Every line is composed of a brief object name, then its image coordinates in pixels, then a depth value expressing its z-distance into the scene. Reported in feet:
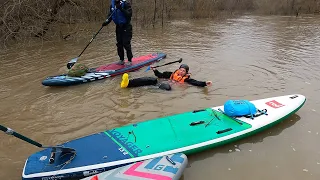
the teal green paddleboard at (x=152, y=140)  8.43
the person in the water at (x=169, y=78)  15.70
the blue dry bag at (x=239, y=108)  11.13
